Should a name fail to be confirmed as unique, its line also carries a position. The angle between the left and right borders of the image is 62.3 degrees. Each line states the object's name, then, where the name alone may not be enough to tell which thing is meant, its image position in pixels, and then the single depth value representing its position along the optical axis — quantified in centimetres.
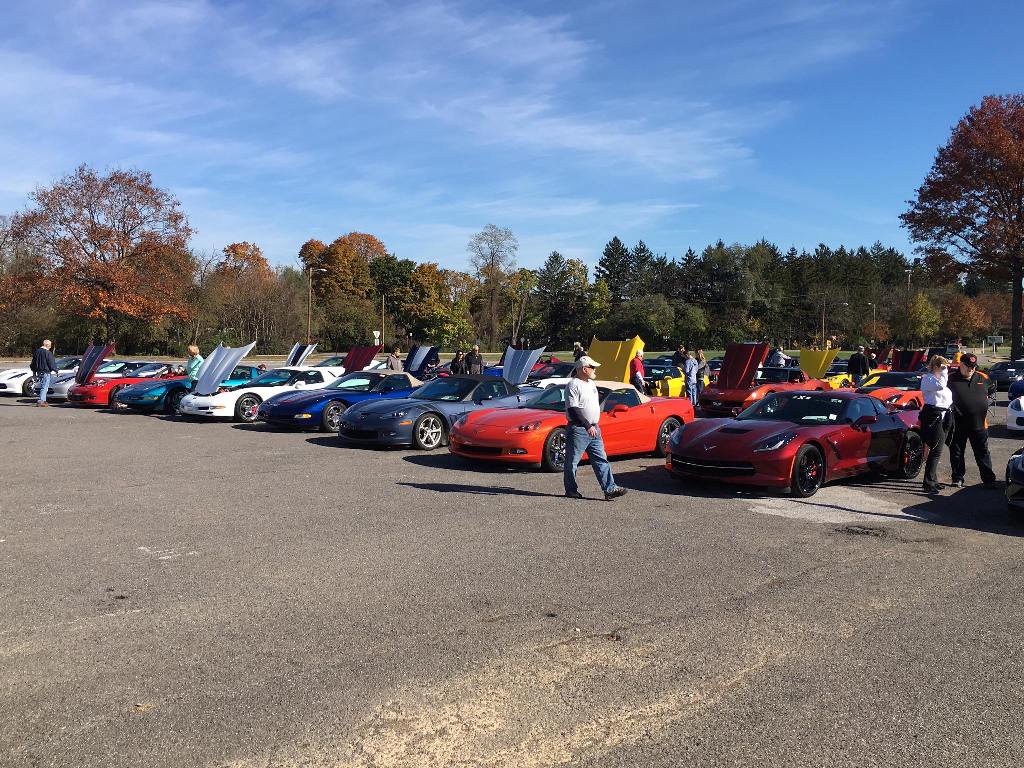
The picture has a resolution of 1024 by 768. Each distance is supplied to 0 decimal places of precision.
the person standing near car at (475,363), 2305
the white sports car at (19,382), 2556
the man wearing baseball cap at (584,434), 930
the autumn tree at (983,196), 3819
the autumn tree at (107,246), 3844
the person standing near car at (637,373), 2067
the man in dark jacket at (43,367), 2230
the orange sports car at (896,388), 1656
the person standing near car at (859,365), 2397
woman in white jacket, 1024
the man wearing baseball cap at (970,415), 1022
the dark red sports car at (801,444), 948
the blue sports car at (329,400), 1588
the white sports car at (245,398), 1789
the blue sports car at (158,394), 1978
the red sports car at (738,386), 1967
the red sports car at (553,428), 1127
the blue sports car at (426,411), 1350
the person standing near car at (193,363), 2093
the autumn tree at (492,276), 7288
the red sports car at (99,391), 2181
